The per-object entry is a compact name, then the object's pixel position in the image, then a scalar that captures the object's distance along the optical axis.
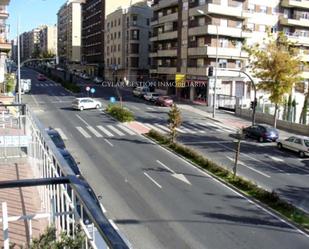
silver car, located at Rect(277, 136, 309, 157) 29.40
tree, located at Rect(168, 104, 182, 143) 29.82
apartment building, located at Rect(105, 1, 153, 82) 87.25
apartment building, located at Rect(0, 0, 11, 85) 31.89
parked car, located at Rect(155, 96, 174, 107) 55.69
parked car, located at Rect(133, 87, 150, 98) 64.73
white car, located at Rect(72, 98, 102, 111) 48.69
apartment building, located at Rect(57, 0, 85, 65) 144.75
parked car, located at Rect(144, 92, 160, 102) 59.61
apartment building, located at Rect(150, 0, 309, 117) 57.53
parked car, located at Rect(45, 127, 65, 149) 21.31
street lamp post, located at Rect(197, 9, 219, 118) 46.44
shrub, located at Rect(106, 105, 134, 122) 41.44
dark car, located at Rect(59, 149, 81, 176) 15.86
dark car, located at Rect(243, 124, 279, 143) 34.38
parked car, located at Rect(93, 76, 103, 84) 94.28
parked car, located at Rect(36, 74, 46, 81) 97.84
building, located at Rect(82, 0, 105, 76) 108.50
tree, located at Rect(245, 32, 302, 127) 37.69
